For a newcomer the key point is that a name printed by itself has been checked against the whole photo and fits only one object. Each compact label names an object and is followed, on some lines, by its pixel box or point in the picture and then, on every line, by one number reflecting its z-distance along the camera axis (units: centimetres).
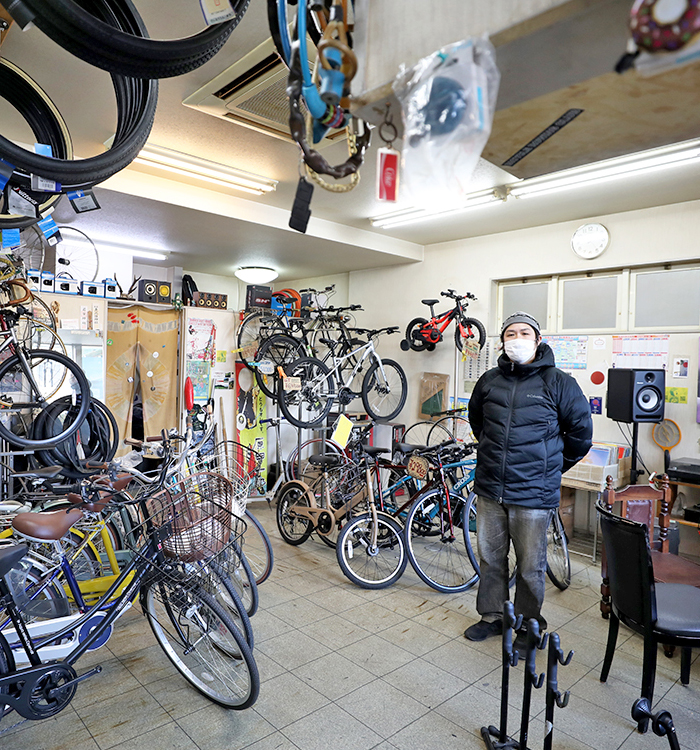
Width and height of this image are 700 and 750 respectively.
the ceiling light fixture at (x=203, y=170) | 371
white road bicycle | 543
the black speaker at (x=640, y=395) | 397
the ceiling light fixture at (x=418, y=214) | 429
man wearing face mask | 259
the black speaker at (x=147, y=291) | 521
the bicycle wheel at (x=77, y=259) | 482
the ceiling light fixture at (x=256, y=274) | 656
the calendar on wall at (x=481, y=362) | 565
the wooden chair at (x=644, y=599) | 202
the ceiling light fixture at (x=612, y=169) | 334
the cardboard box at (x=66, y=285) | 441
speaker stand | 411
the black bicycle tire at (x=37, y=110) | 205
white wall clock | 482
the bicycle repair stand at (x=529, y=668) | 158
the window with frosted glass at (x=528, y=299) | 538
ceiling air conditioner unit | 250
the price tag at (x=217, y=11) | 124
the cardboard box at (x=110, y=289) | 474
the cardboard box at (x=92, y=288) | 455
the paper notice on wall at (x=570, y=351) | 500
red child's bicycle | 553
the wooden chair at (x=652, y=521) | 260
